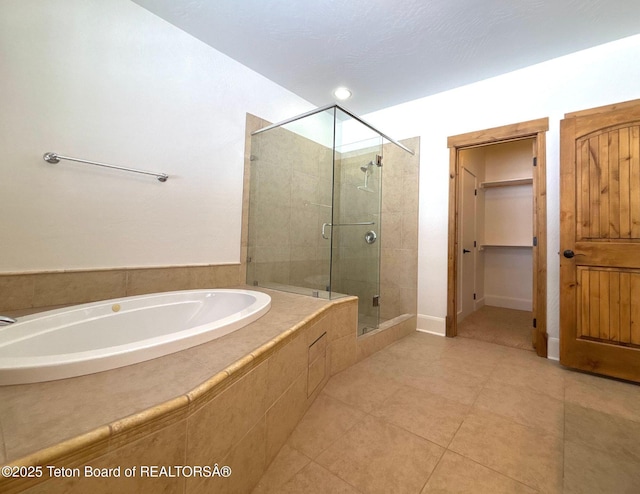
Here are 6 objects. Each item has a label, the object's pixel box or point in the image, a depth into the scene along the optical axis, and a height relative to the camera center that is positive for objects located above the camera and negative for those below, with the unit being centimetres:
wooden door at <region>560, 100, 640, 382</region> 176 +13
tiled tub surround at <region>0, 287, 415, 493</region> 52 -39
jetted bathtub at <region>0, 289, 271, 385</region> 76 -34
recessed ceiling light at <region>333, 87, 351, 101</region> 274 +168
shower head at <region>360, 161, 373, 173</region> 266 +87
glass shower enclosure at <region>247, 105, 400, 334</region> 237 +43
